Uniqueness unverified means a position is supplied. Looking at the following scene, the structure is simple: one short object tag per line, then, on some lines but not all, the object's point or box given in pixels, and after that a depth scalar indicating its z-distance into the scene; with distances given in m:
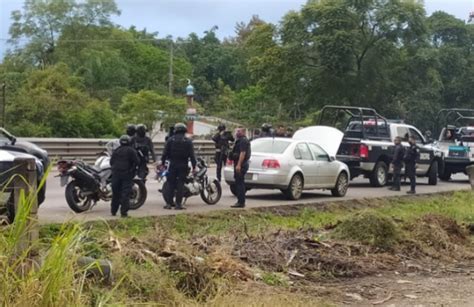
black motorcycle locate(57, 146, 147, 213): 13.12
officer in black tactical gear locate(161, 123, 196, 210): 14.32
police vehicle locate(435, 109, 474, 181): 26.38
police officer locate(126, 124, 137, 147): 15.66
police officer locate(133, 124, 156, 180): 15.38
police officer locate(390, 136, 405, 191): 20.86
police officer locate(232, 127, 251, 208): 15.30
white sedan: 17.14
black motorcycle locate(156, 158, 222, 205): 15.10
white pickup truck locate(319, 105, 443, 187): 22.31
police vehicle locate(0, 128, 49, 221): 10.69
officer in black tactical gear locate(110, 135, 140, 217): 12.88
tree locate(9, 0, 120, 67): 57.91
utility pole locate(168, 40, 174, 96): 60.12
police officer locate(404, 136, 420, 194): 20.73
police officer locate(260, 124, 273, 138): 21.22
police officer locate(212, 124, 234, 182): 21.11
